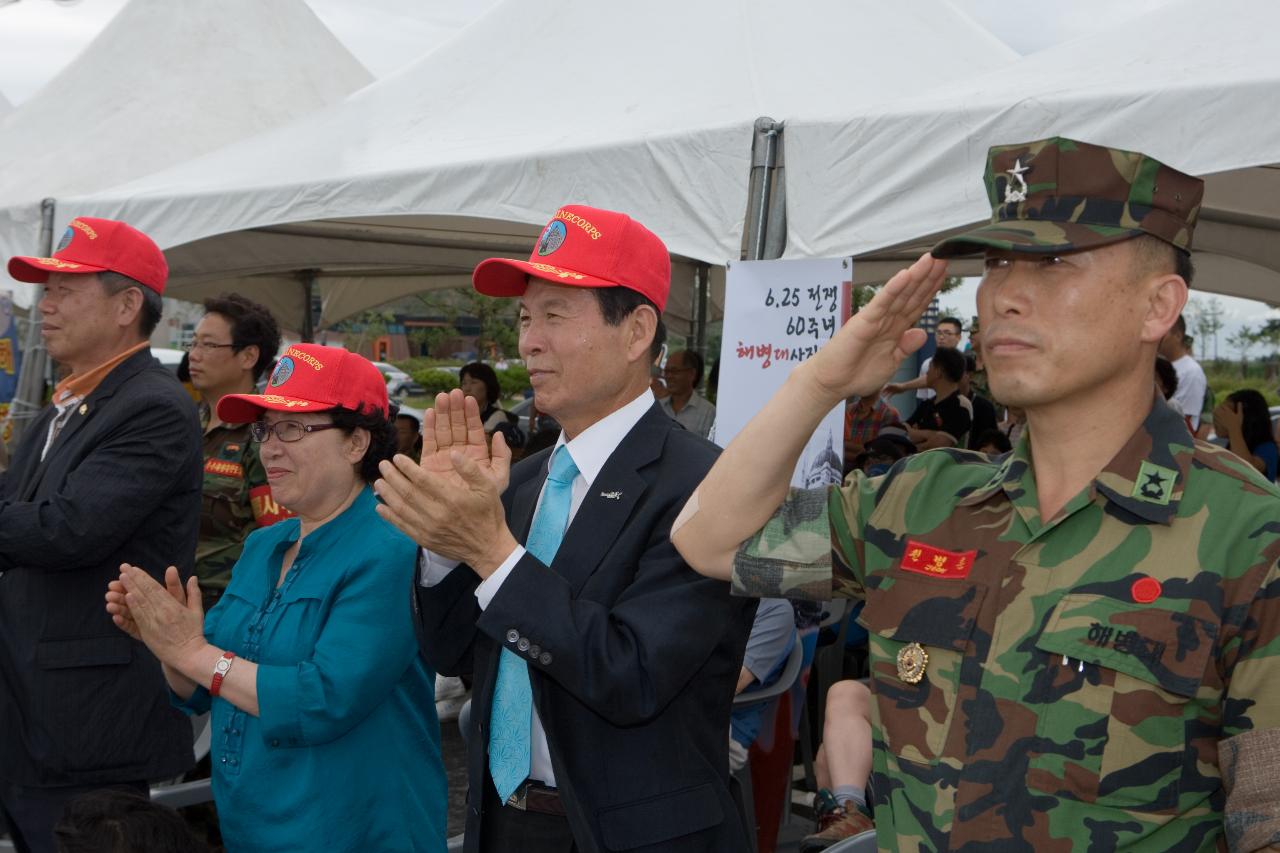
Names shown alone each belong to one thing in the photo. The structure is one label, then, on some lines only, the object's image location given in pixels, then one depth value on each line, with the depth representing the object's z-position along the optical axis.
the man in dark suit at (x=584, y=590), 1.72
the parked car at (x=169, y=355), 14.87
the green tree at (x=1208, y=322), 40.38
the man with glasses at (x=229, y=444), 3.86
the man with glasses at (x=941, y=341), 9.23
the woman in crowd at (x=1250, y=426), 6.67
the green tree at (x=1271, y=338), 38.11
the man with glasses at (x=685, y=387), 7.79
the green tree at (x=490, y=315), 29.55
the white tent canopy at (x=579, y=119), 4.03
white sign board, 3.66
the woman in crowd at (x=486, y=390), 8.07
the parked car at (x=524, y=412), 12.48
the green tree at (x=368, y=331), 35.03
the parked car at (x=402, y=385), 27.95
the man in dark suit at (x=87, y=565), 2.88
